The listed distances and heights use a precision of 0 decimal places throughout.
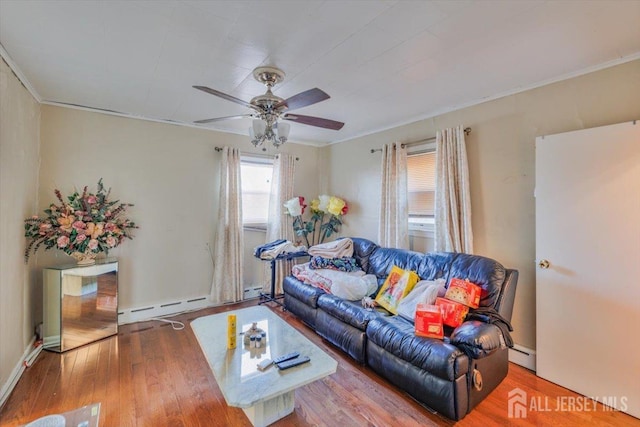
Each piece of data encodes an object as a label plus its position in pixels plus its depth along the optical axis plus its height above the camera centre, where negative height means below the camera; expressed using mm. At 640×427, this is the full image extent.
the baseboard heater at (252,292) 4141 -1187
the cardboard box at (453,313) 2143 -754
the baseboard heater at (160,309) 3301 -1221
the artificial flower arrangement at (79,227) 2625 -159
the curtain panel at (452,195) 2785 +206
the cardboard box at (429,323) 2031 -795
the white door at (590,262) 1919 -341
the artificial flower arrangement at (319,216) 4134 -44
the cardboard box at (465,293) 2213 -627
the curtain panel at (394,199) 3441 +188
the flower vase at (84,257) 2830 -480
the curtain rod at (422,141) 2851 +861
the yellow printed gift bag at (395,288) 2588 -702
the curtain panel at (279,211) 4258 +21
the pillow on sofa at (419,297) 2342 -702
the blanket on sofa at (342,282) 2883 -747
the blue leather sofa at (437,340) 1819 -946
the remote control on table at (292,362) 1724 -937
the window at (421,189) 3285 +303
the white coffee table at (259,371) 1538 -961
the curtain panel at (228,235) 3783 -312
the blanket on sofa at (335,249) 3588 -467
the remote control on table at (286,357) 1786 -936
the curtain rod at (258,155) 3834 +860
